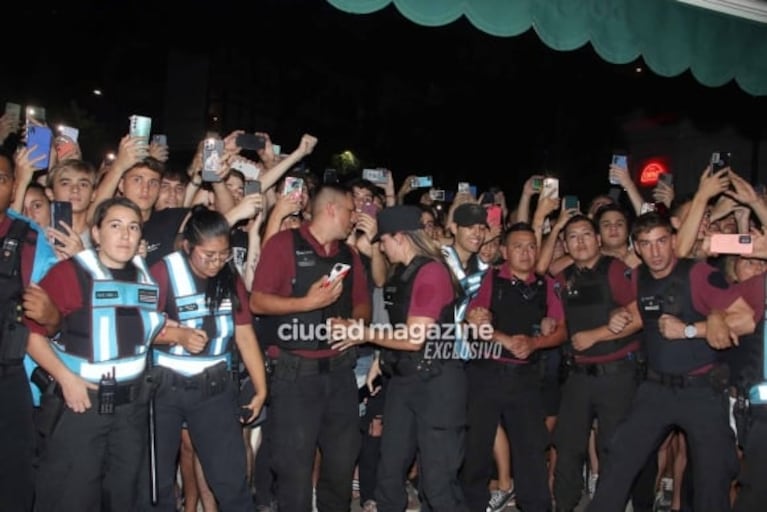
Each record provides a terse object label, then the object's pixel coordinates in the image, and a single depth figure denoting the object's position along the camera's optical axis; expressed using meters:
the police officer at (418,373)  4.85
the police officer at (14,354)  4.24
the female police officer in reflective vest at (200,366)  4.54
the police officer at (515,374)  5.65
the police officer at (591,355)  5.71
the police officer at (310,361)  4.91
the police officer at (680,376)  4.86
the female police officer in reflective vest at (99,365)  3.98
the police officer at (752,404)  4.62
